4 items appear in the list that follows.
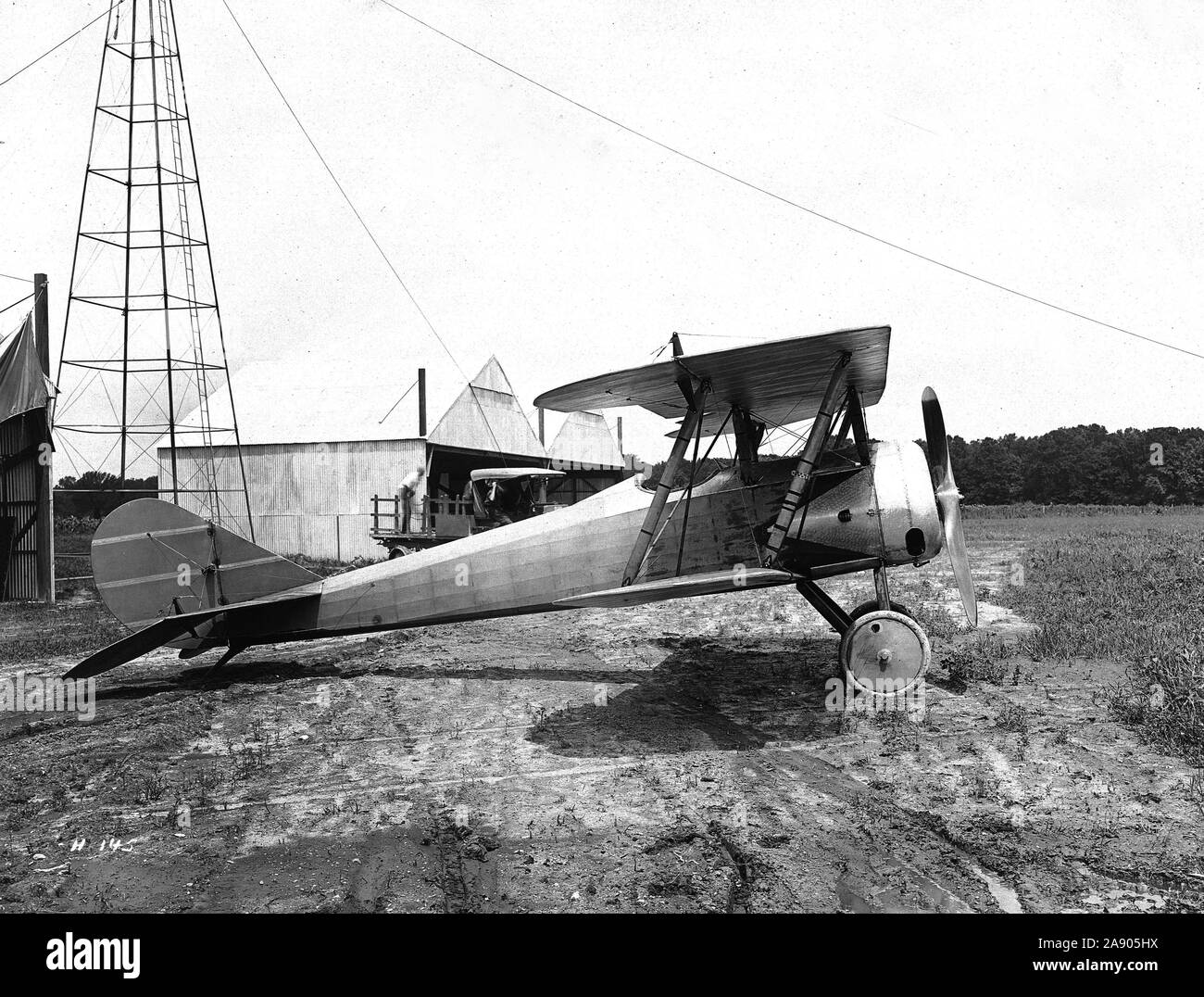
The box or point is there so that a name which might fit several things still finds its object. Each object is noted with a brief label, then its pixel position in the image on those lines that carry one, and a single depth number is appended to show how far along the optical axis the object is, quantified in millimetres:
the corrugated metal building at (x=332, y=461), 29766
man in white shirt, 24566
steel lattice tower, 21719
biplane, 7957
